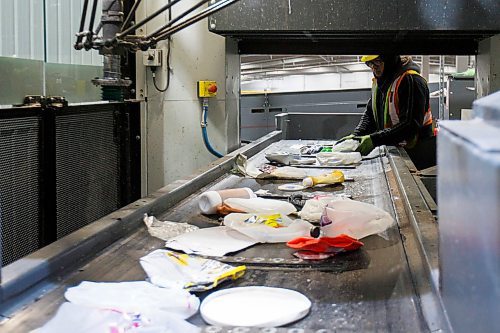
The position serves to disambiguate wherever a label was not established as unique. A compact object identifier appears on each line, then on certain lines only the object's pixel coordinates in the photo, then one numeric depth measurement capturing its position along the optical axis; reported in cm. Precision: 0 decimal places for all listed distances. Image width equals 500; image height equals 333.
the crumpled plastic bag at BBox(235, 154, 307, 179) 285
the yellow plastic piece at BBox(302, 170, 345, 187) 259
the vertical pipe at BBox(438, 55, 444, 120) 596
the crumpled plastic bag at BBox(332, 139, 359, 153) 369
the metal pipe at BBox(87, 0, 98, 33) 168
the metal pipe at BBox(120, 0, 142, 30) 176
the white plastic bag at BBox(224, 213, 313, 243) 173
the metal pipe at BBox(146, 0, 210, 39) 180
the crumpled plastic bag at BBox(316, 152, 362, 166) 330
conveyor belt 116
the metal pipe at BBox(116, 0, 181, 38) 173
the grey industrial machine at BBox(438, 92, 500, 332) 64
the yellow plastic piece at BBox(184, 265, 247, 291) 131
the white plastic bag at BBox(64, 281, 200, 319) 117
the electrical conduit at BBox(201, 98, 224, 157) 362
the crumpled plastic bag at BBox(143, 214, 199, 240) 178
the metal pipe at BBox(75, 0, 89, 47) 173
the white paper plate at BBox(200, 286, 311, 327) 114
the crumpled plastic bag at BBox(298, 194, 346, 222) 196
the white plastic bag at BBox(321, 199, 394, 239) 174
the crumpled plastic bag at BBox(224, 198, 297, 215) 203
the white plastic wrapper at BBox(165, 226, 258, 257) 161
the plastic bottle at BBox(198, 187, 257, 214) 203
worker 397
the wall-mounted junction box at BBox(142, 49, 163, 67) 354
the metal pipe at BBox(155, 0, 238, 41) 182
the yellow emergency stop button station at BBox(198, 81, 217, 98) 357
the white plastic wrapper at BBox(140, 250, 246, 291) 133
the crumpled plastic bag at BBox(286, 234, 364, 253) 159
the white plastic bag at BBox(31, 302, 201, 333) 106
